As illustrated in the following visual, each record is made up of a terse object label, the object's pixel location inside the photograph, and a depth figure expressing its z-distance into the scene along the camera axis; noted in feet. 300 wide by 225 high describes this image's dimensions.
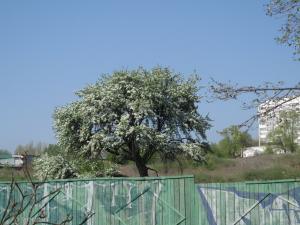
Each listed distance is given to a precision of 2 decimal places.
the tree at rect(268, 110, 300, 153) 252.44
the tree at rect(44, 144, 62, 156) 119.34
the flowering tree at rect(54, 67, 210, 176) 108.17
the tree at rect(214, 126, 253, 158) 311.47
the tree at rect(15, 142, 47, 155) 336.39
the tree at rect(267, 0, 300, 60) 36.14
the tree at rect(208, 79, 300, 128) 35.06
